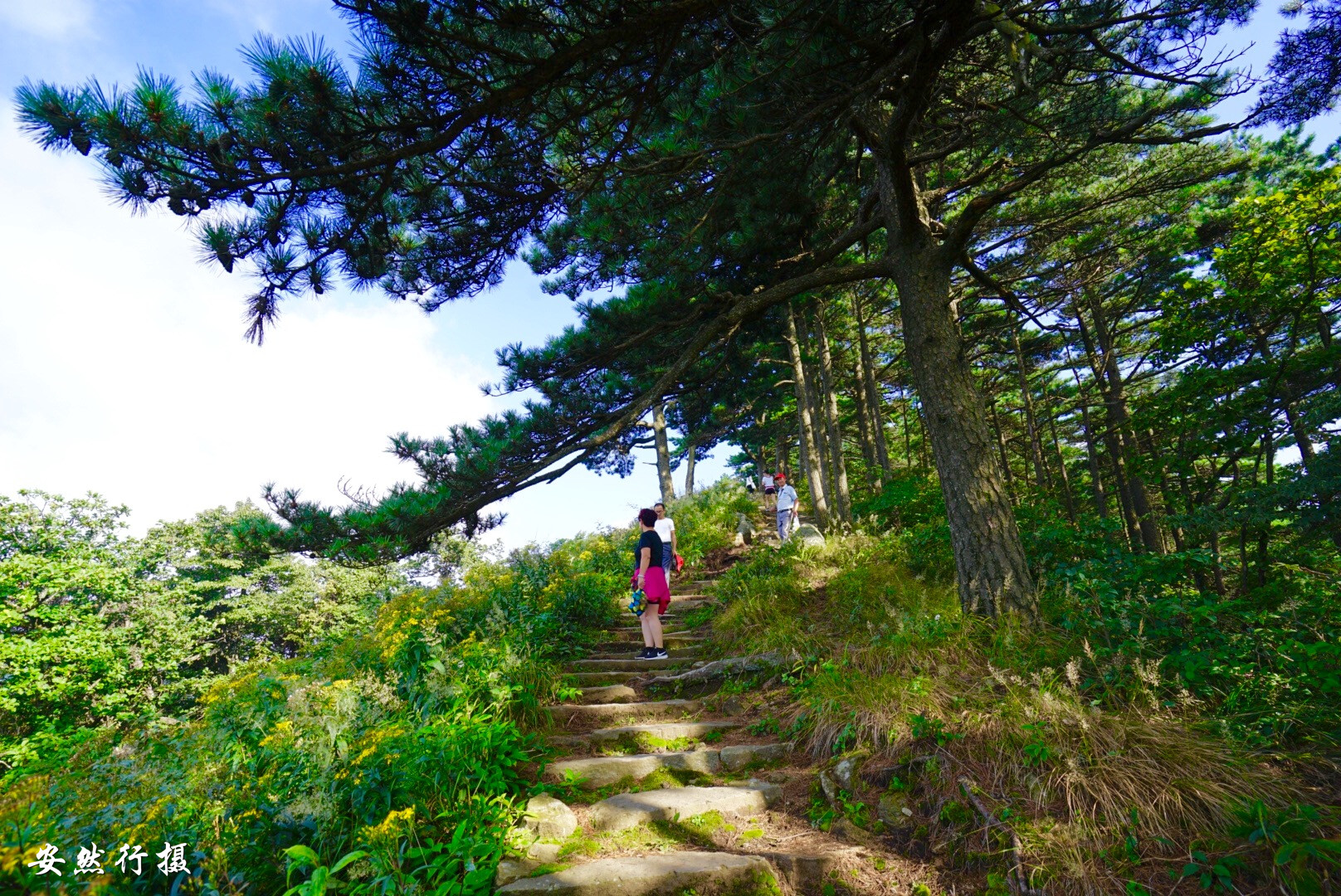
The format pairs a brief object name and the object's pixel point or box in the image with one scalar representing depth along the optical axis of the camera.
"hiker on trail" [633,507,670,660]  6.22
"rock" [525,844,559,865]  3.09
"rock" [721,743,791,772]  4.19
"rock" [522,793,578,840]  3.33
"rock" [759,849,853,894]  2.89
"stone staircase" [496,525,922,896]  2.85
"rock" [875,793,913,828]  3.21
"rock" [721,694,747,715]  5.09
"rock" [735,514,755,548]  13.03
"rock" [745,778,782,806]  3.71
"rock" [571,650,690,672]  6.20
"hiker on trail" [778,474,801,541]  10.96
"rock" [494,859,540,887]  2.88
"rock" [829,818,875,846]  3.19
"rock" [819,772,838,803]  3.54
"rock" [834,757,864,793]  3.57
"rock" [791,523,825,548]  8.65
